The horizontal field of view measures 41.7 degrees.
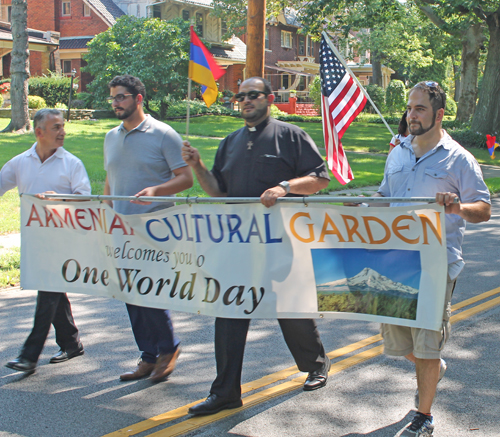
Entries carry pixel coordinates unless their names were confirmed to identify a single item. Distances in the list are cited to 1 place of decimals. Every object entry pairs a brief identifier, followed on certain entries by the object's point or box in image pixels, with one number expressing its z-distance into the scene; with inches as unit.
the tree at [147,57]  1229.7
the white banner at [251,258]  146.6
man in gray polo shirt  185.0
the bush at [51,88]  1226.6
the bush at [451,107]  2039.7
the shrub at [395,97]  1718.8
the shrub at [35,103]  1098.7
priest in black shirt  162.1
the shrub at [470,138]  991.0
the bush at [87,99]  1259.8
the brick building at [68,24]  1486.2
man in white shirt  194.5
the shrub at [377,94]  1679.1
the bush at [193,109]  1272.1
